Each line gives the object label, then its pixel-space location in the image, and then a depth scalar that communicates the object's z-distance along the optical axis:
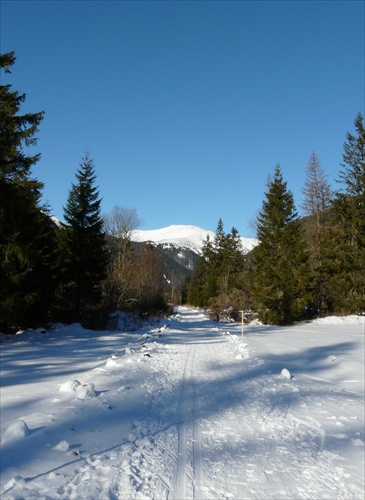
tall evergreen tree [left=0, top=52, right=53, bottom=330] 12.74
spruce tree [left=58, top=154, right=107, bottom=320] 23.16
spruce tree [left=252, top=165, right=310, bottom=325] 26.80
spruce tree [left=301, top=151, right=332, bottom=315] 29.92
